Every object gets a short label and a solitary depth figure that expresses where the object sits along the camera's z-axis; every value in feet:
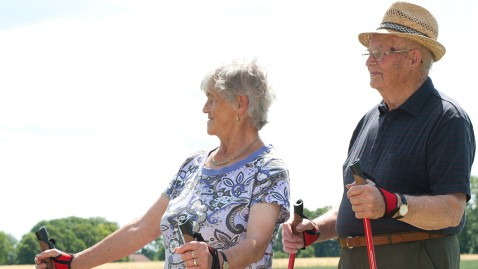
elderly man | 21.17
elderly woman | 23.16
